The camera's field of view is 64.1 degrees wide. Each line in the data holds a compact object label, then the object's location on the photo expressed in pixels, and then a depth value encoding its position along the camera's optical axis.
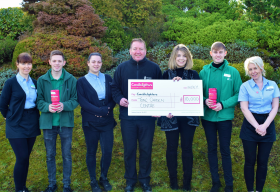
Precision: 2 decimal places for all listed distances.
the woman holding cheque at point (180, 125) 3.63
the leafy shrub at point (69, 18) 7.89
